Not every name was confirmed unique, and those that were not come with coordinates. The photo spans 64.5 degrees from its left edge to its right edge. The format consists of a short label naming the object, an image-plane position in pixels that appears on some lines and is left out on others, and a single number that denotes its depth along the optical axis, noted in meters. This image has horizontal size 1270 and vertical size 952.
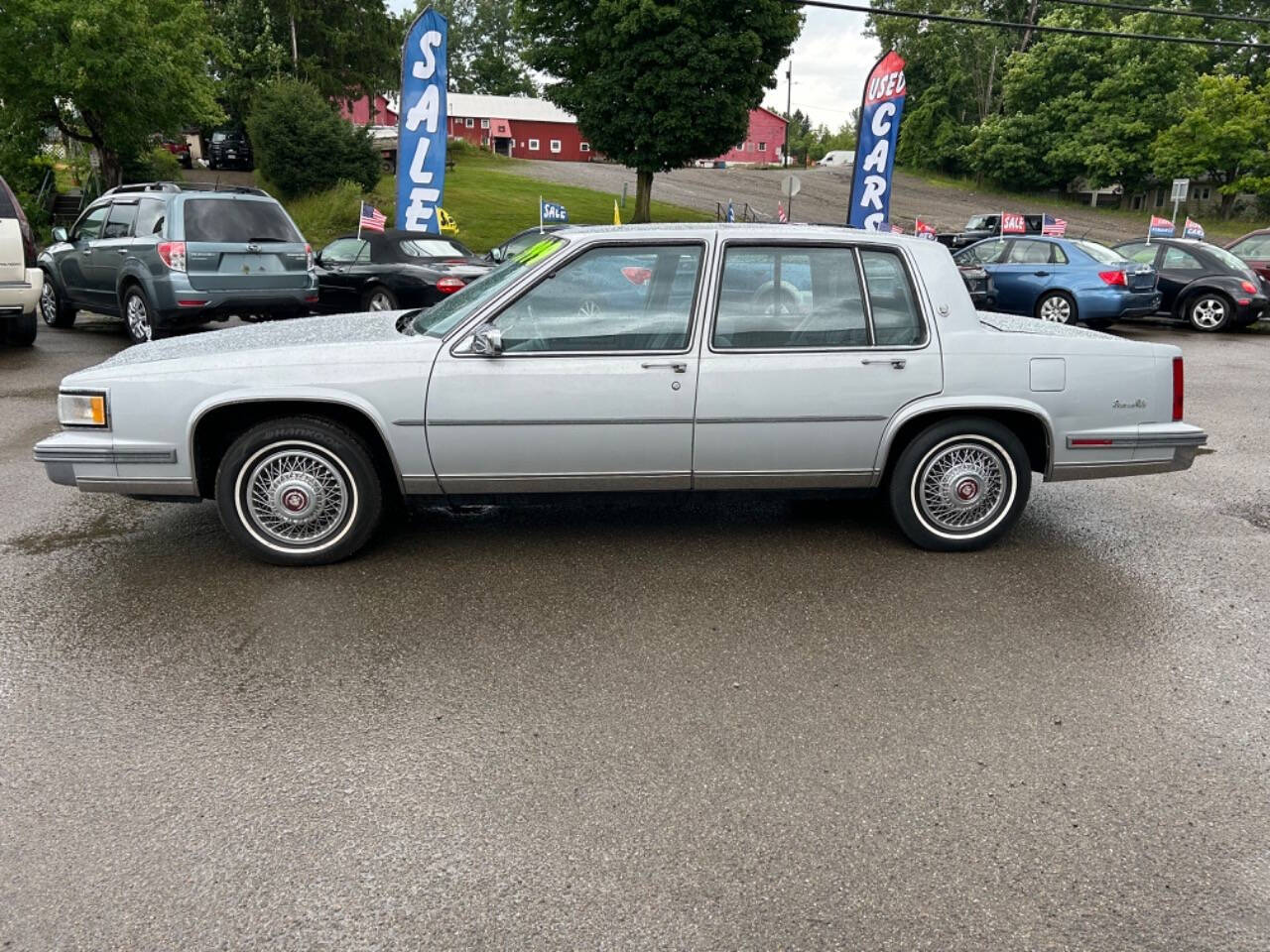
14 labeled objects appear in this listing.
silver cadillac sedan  4.74
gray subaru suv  10.90
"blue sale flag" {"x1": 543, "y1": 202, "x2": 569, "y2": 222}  22.16
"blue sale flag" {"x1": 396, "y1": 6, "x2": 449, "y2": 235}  17.03
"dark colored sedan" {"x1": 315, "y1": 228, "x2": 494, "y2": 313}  13.43
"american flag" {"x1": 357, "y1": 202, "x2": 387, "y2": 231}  16.80
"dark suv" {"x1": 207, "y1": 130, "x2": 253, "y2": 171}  43.41
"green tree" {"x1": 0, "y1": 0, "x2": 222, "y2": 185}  22.89
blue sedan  14.87
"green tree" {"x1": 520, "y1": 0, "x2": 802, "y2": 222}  30.98
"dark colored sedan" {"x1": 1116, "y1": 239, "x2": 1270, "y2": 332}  15.93
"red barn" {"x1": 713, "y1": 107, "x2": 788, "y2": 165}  88.50
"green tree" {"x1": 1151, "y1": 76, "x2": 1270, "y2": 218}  43.66
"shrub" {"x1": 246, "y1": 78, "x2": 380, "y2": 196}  32.78
